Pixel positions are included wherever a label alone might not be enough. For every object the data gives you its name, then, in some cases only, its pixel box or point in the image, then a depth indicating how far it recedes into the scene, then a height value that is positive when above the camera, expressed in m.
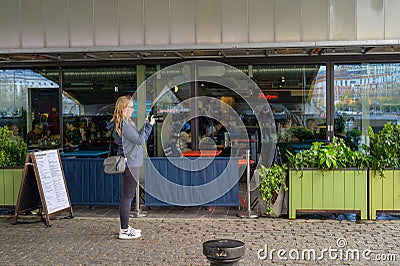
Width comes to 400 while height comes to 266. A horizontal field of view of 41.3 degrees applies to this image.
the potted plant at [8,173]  8.64 -0.78
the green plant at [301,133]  10.41 -0.20
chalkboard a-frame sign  7.89 -0.95
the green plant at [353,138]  10.31 -0.30
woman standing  7.03 -0.37
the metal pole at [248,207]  8.25 -1.31
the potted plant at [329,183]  7.94 -0.90
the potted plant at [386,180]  7.91 -0.86
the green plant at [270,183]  8.10 -0.91
